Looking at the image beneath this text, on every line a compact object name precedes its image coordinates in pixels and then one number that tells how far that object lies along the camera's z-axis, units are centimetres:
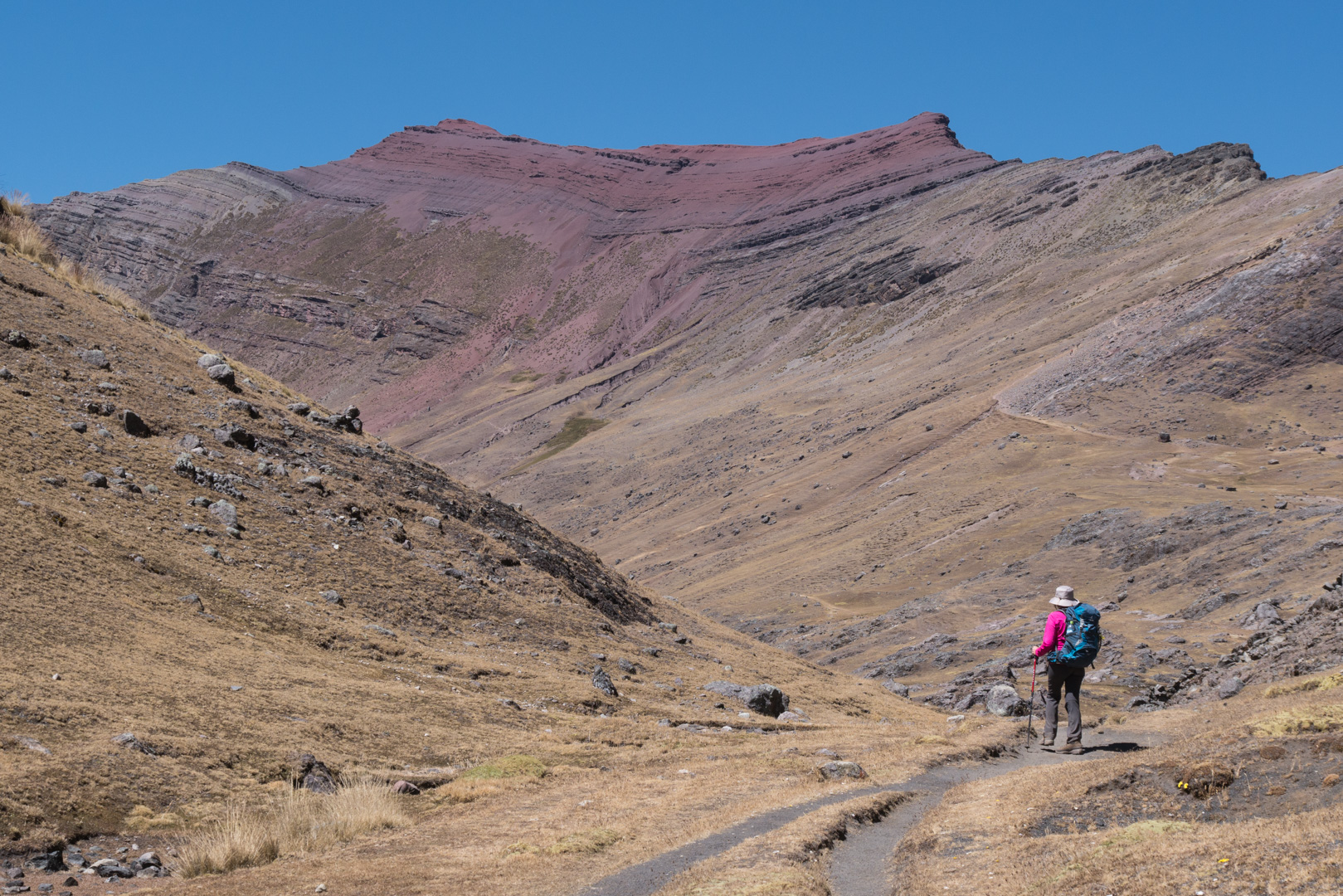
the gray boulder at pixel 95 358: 2345
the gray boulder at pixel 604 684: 2014
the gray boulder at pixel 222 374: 2625
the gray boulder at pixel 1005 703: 2250
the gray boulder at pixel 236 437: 2341
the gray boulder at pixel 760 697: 2209
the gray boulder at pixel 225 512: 2088
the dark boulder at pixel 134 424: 2186
